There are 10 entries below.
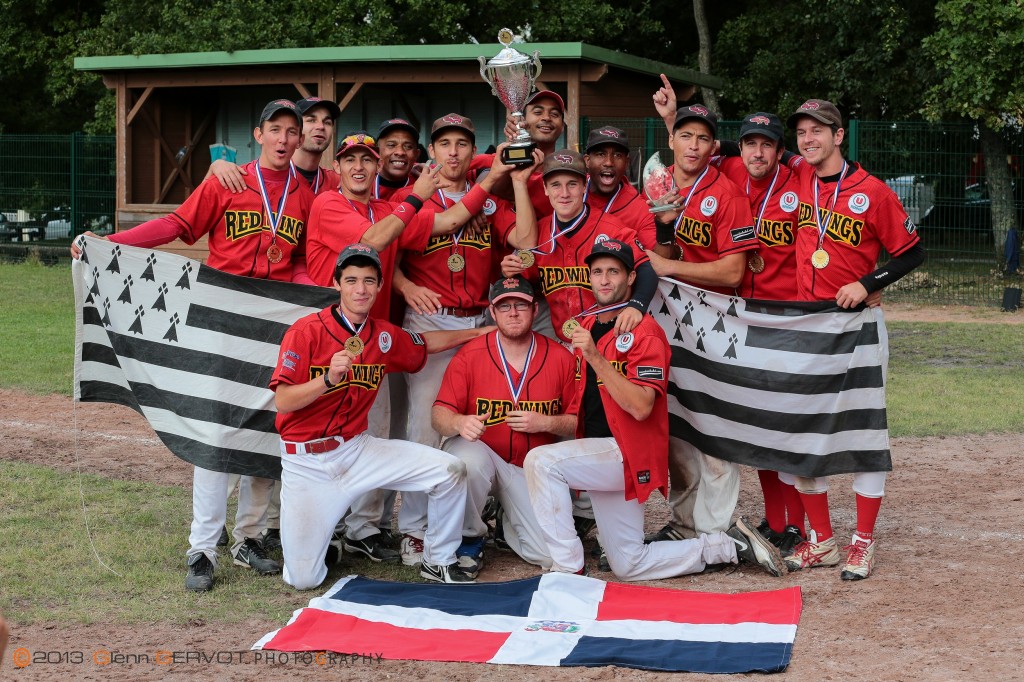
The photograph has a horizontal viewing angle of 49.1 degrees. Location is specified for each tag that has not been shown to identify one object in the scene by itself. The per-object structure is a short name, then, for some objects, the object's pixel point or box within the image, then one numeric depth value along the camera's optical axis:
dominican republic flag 5.10
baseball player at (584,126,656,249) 6.68
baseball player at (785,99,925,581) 6.19
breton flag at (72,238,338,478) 6.56
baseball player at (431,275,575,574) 6.49
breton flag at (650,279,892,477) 6.30
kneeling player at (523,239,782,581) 6.11
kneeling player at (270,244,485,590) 6.05
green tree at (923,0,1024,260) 18.84
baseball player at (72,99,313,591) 6.49
